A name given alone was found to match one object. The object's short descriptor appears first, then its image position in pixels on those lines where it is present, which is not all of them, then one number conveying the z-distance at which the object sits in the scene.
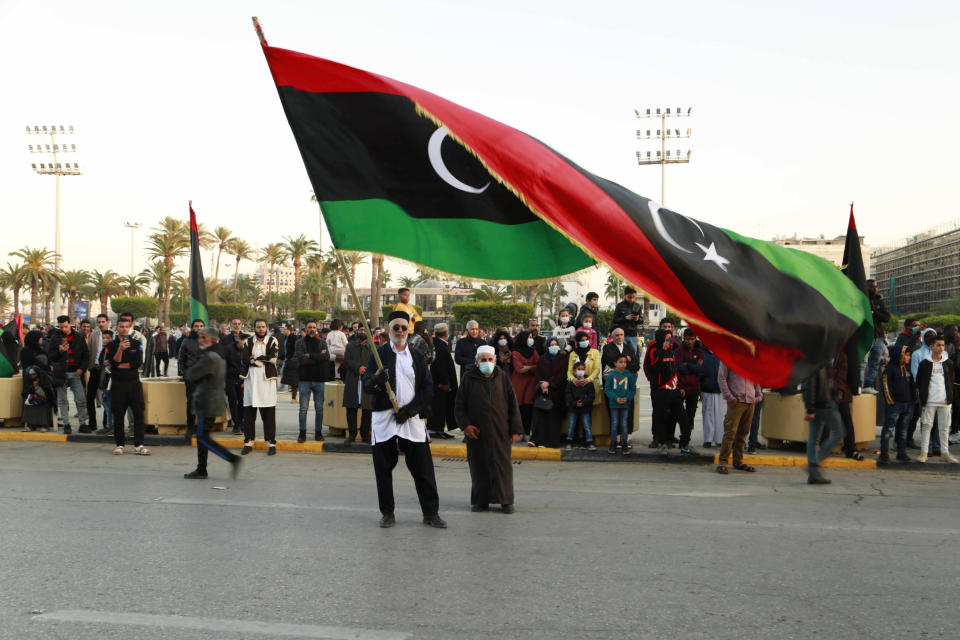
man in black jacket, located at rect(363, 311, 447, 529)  7.39
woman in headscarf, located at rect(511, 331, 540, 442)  12.66
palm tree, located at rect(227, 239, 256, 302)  100.44
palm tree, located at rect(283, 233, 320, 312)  97.69
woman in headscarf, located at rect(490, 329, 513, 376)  12.51
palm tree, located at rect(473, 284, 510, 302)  90.84
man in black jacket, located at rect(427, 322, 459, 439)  13.08
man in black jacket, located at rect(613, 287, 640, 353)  12.52
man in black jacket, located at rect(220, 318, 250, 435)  12.43
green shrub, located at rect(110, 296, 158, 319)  83.56
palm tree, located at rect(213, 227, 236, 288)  99.00
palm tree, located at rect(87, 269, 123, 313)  98.75
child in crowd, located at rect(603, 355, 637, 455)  11.89
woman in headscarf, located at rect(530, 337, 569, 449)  12.38
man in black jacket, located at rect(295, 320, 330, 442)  12.90
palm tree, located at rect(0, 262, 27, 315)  81.06
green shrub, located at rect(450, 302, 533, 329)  66.56
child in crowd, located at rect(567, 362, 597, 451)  12.17
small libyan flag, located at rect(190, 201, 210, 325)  12.55
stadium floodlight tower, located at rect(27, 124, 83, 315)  59.12
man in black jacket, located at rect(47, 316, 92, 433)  13.49
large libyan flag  5.52
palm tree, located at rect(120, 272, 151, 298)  100.31
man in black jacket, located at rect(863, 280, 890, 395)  12.25
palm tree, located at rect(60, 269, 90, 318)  92.82
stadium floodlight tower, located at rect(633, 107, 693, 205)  47.12
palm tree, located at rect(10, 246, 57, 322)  78.62
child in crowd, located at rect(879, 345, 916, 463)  11.43
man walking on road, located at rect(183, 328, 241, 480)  9.27
